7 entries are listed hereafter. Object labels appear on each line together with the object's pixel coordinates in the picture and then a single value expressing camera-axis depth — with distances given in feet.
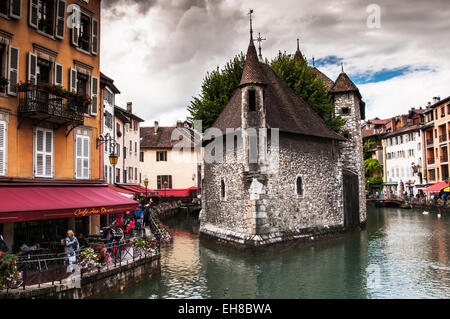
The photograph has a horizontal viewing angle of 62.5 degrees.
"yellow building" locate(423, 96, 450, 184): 144.46
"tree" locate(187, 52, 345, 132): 84.53
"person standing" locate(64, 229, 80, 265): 35.19
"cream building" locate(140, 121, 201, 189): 165.48
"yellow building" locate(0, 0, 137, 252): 40.40
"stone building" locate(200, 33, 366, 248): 63.41
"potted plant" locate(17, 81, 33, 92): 40.88
